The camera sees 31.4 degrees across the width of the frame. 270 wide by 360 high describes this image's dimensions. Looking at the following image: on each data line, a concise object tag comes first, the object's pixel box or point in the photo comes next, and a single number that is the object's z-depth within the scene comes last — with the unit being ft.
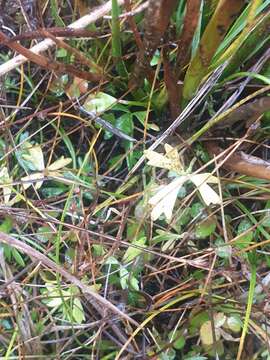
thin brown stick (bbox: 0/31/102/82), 0.87
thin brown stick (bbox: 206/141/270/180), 0.91
